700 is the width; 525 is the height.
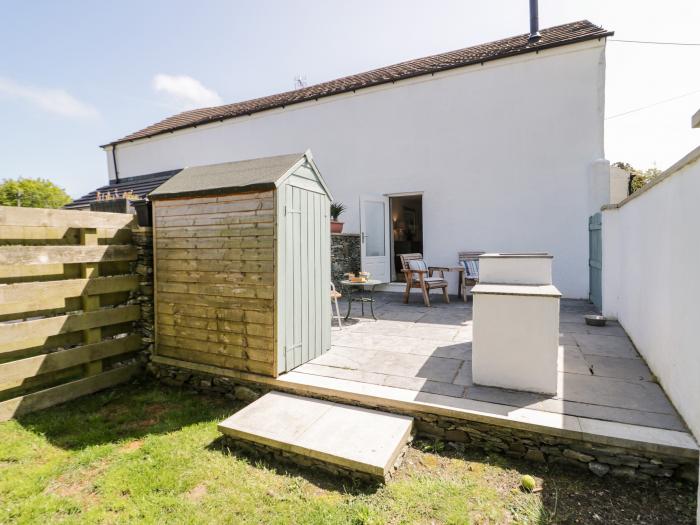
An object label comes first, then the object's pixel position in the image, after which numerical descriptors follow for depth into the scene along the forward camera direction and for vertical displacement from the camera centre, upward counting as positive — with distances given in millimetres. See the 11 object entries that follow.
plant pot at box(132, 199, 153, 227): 3766 +475
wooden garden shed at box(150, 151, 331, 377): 3047 -134
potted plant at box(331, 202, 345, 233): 7287 +744
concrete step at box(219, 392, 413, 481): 2090 -1284
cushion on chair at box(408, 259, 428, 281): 6535 -298
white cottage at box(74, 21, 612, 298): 6375 +2381
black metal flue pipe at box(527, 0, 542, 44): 6883 +4716
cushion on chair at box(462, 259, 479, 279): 6531 -370
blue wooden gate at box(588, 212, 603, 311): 5266 -213
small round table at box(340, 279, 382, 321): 7442 -930
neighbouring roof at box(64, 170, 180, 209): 9438 +2111
